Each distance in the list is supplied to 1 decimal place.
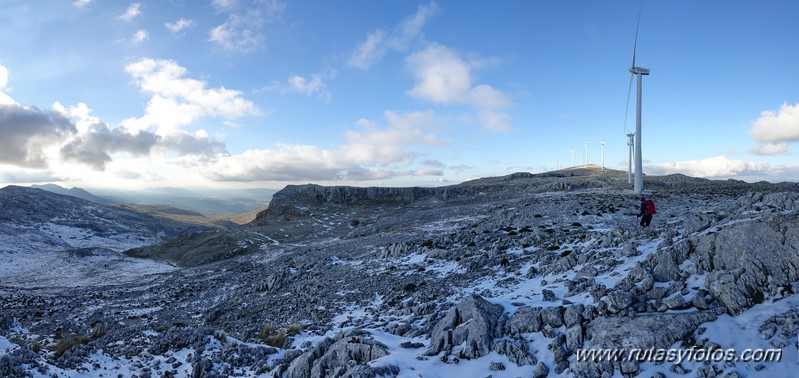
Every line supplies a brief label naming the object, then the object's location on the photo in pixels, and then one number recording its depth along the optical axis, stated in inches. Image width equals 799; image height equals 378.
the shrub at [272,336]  745.9
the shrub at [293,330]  813.2
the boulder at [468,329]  565.0
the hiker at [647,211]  1179.9
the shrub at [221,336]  723.7
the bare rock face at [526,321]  584.7
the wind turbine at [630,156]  3286.9
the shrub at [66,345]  685.3
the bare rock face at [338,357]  568.1
